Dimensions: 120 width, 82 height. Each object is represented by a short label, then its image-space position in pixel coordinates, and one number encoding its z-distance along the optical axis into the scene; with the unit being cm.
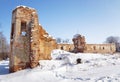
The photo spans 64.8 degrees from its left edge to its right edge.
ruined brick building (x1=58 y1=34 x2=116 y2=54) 1589
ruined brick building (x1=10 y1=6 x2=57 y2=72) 602
